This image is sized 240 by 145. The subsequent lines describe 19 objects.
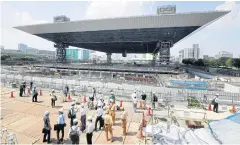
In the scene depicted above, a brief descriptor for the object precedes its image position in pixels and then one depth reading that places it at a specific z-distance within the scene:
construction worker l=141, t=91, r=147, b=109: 9.81
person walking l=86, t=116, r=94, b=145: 5.08
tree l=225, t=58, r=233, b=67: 55.68
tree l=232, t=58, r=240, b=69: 46.54
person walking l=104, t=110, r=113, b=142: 5.56
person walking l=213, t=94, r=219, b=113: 9.29
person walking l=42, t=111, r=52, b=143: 5.45
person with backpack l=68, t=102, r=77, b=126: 6.50
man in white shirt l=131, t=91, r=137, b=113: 8.90
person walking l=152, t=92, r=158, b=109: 9.58
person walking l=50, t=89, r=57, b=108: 9.40
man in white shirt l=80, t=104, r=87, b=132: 6.29
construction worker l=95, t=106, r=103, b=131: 6.46
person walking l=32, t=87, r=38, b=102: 10.43
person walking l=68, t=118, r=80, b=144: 4.83
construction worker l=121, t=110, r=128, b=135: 6.02
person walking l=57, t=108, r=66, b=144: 5.57
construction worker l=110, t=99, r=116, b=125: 6.83
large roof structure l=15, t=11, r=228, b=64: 31.39
